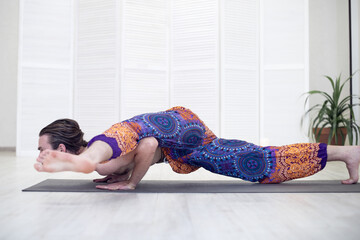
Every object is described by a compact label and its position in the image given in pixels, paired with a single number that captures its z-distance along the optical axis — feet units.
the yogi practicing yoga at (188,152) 6.32
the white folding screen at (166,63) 15.88
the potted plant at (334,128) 15.64
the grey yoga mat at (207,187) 6.70
